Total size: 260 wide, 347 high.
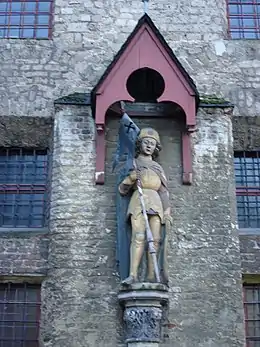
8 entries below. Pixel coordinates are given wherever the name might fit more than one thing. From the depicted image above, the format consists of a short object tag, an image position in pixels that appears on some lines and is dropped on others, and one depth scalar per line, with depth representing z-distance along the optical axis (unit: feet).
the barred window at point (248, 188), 32.86
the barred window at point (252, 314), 29.68
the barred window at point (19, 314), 29.19
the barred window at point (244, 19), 36.60
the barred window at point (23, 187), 32.24
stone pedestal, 26.43
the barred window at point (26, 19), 36.18
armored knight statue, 27.45
